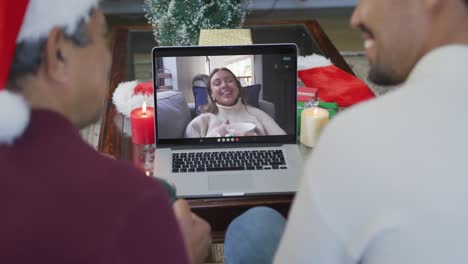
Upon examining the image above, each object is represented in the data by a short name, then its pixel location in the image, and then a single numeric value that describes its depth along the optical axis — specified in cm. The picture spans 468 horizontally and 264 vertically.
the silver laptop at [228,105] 143
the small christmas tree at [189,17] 192
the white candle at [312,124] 145
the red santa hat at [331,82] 170
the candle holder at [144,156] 138
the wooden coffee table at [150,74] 126
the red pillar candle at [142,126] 146
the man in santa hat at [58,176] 64
